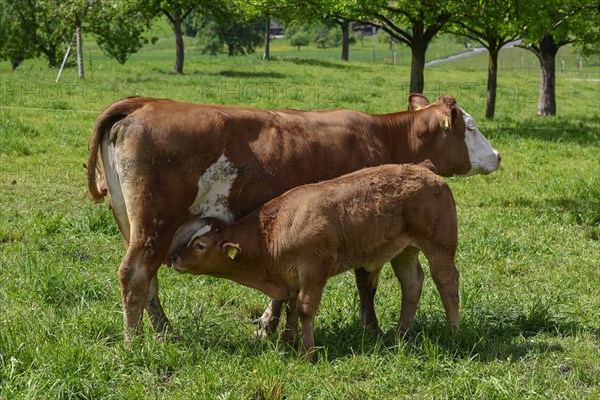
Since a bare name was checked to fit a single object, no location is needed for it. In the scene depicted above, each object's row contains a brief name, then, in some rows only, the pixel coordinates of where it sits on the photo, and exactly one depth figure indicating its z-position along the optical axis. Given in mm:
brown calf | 5824
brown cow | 5742
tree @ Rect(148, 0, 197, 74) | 35812
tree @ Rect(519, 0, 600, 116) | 17781
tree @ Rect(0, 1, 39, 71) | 48344
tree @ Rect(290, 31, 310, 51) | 104812
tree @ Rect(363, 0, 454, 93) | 17516
